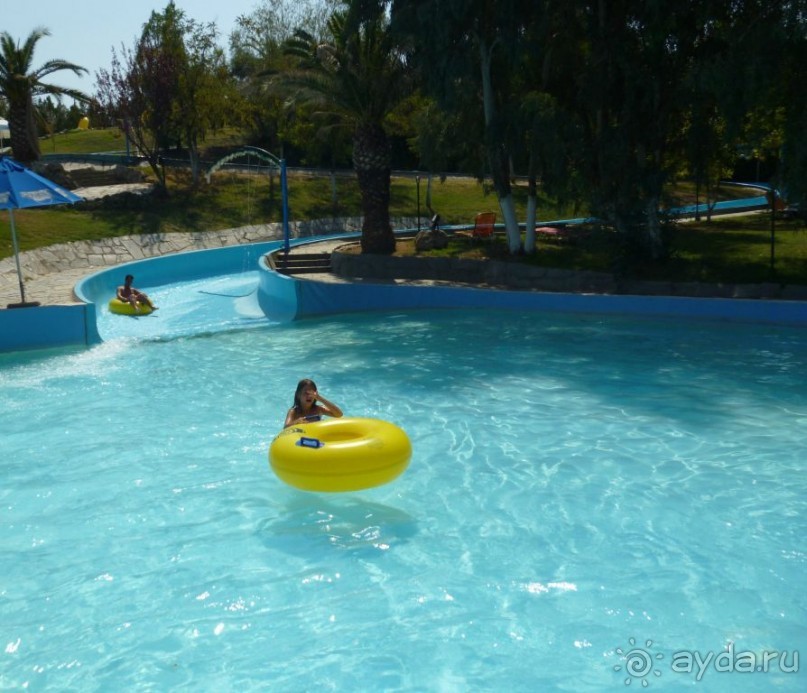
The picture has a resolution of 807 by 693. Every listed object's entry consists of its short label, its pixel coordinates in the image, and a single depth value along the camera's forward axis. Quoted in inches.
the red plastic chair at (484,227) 954.1
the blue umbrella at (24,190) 581.9
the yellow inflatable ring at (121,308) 720.3
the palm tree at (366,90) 802.2
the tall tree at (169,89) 1213.7
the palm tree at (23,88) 1176.8
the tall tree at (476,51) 697.0
